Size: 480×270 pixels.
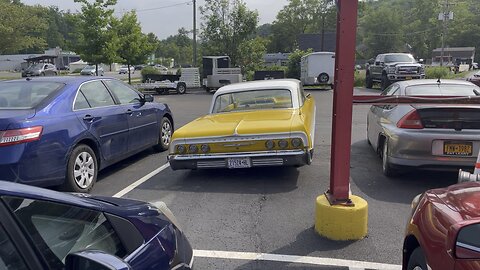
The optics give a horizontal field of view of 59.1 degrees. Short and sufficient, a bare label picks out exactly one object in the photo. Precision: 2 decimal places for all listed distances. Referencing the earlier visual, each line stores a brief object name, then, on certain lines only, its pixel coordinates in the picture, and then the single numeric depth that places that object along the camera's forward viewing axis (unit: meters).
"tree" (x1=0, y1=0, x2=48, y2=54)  36.94
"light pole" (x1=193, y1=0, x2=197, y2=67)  31.30
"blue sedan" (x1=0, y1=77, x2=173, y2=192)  4.70
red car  1.85
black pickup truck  22.55
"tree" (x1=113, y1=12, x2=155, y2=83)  26.55
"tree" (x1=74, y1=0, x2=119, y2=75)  25.06
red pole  3.82
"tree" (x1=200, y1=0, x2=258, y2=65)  31.25
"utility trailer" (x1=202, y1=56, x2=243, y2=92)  24.75
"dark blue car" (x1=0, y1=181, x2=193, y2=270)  1.58
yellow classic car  5.52
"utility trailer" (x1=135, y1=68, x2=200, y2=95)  25.12
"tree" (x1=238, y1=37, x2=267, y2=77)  31.69
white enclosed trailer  25.14
